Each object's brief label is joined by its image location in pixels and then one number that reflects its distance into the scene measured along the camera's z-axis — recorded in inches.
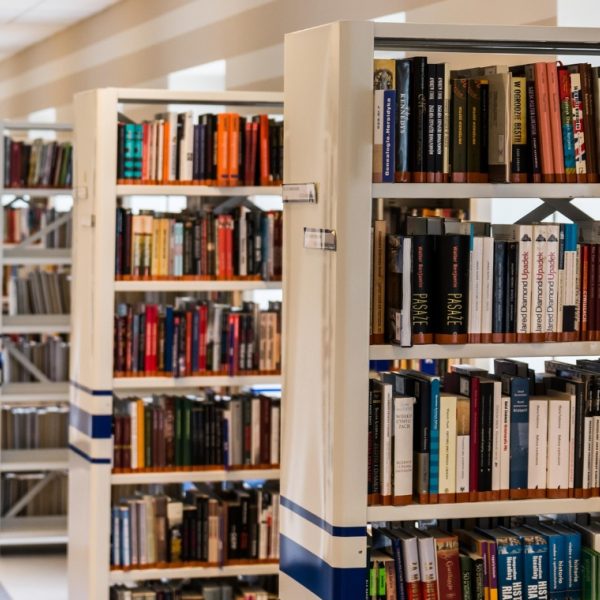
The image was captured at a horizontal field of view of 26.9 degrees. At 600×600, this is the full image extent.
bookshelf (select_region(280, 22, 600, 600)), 112.8
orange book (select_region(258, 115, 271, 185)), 192.2
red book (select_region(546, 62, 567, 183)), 116.3
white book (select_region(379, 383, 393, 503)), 115.2
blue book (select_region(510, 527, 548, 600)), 119.9
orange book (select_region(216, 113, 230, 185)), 191.0
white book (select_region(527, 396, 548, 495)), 119.3
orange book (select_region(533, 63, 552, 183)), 116.2
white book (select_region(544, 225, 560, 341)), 117.9
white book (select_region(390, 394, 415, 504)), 115.4
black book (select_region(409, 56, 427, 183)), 114.0
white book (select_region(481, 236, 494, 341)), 116.6
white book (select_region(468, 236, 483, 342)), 116.3
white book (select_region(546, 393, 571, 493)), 119.7
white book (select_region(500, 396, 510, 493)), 118.5
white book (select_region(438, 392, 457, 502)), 116.5
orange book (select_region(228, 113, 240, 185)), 191.3
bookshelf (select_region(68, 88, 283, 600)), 187.3
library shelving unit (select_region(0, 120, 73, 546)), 271.9
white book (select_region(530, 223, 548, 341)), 117.5
